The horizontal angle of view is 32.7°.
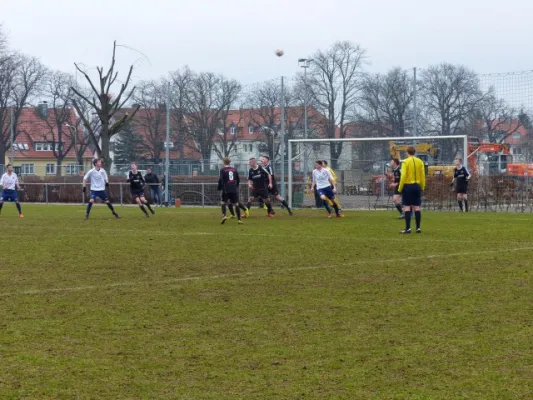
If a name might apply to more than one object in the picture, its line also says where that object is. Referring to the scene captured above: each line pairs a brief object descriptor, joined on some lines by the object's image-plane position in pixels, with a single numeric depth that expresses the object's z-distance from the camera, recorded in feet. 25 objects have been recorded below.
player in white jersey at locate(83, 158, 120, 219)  89.66
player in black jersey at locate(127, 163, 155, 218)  94.38
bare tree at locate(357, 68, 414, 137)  169.07
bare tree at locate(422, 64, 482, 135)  159.43
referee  61.67
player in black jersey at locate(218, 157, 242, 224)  77.36
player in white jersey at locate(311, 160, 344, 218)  88.99
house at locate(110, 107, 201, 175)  213.66
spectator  139.77
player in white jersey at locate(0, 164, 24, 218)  100.99
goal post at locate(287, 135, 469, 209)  116.37
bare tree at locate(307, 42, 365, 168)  186.29
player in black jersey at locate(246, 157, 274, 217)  88.53
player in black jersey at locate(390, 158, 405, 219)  84.91
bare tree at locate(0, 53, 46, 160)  237.25
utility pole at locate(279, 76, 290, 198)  121.90
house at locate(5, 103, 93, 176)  264.52
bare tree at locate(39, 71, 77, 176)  255.91
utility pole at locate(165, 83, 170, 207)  140.80
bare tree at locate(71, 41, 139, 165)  165.37
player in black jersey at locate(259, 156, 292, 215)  89.92
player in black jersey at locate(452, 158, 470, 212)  98.07
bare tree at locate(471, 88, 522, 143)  126.62
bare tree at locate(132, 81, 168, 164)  241.76
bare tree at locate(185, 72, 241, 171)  217.36
